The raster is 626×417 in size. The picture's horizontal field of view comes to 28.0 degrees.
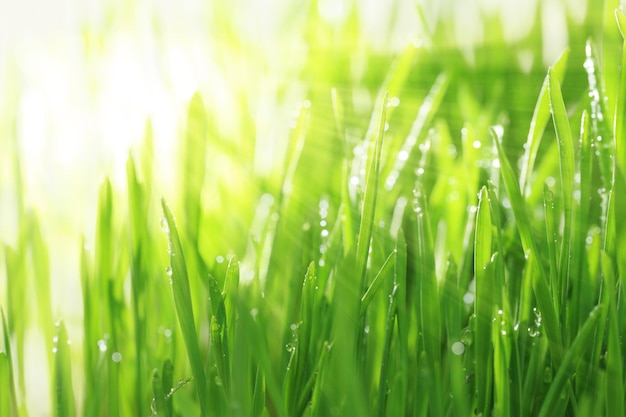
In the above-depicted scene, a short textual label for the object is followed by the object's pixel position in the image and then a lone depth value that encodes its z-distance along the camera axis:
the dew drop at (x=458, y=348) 0.38
